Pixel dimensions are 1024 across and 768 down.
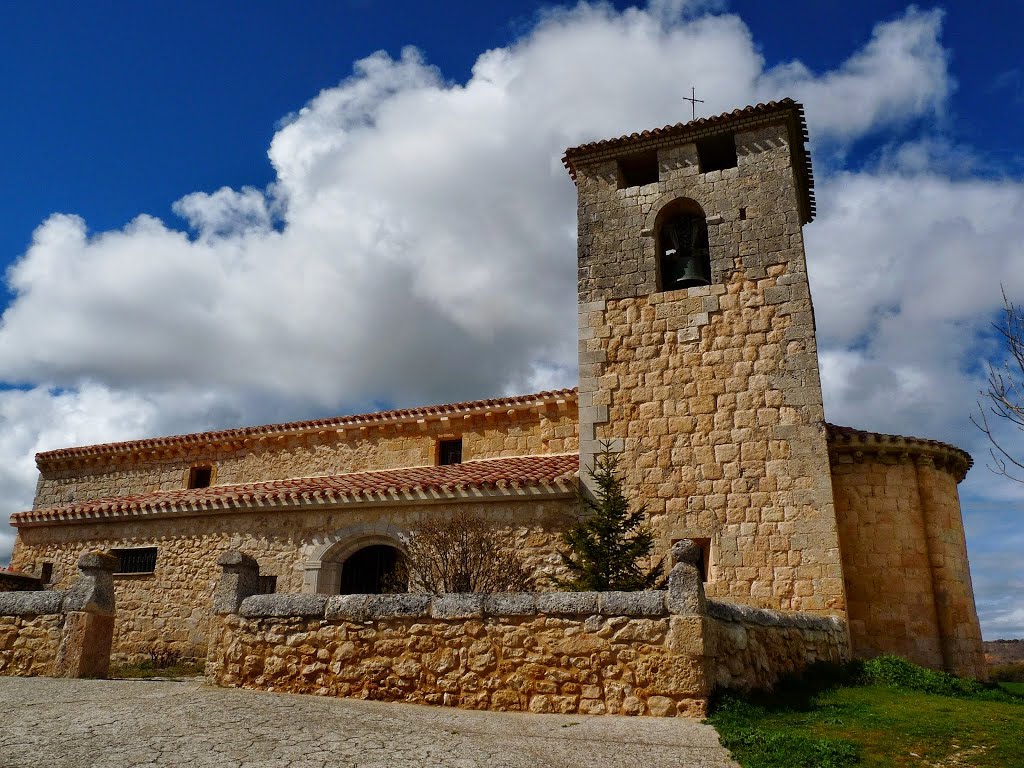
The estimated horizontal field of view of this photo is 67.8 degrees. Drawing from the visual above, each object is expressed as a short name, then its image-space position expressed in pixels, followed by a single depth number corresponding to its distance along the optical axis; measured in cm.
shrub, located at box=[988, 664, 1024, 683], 1666
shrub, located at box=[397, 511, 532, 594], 1062
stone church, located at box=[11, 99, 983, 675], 1109
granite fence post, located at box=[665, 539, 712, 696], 675
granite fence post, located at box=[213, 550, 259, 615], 828
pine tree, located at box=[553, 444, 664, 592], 968
